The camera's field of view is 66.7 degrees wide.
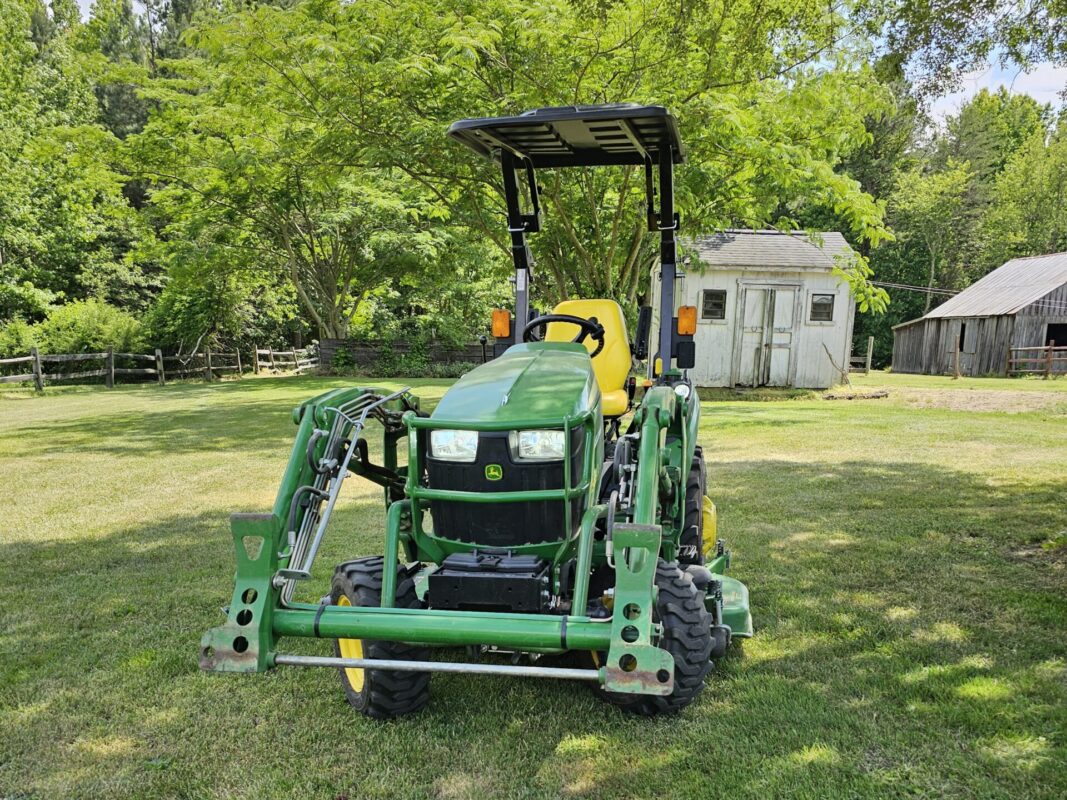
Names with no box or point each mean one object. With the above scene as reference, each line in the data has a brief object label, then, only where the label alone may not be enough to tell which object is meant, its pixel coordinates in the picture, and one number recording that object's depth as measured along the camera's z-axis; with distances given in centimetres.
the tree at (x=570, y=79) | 899
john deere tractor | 259
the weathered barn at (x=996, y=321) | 2767
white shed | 1855
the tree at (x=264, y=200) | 1125
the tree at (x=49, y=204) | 2380
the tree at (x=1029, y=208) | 3916
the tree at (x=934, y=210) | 3759
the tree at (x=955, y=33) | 611
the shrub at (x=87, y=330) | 2245
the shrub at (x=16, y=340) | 2162
